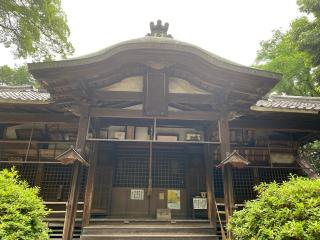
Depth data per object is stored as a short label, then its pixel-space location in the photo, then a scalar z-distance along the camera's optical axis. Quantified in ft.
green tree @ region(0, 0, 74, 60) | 55.31
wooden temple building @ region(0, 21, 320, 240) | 25.26
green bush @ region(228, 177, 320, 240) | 14.10
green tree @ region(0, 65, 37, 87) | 98.53
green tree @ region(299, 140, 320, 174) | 46.18
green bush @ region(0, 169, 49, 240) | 14.80
